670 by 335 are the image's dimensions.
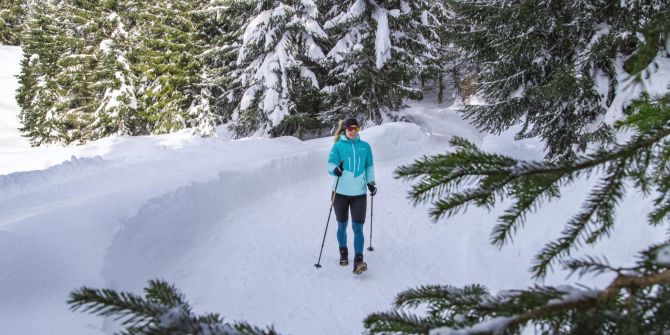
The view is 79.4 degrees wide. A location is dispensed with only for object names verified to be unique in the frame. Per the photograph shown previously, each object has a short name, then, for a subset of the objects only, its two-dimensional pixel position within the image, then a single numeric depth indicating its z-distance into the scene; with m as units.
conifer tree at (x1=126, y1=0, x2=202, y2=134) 22.84
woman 5.96
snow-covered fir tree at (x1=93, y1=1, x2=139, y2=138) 23.70
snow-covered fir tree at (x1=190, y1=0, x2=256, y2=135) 21.52
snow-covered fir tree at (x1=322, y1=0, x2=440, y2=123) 17.02
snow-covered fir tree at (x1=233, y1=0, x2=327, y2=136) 17.64
